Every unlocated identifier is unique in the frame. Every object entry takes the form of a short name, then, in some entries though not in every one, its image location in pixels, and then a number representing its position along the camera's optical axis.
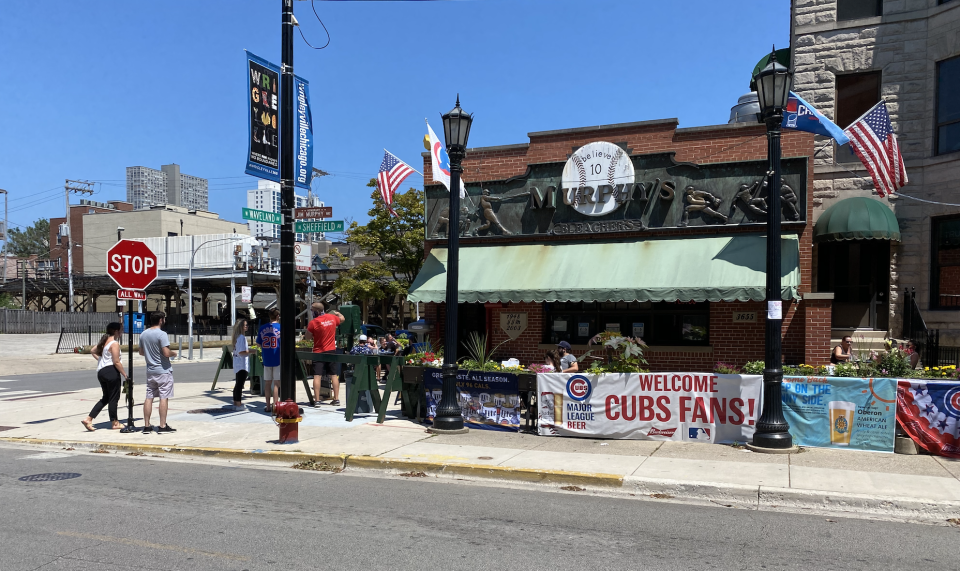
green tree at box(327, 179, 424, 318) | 31.73
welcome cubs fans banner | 9.73
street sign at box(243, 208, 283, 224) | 10.80
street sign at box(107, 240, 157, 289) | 11.17
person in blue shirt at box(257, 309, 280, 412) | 12.38
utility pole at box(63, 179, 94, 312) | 50.22
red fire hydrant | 9.91
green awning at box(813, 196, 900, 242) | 13.82
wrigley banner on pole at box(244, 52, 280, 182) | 10.45
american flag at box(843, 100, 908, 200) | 12.10
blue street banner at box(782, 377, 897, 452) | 9.17
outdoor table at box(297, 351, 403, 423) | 11.83
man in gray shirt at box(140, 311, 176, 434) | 10.45
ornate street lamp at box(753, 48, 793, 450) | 9.14
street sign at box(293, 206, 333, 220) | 11.13
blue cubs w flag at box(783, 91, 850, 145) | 11.82
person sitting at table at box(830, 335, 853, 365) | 12.33
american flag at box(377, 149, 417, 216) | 17.48
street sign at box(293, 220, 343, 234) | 11.04
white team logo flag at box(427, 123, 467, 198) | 14.54
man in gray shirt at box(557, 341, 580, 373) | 11.82
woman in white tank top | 10.84
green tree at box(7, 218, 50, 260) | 102.19
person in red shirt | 13.34
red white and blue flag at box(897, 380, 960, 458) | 8.86
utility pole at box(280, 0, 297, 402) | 10.57
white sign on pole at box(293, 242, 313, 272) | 14.66
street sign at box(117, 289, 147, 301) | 11.12
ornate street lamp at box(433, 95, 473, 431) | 10.79
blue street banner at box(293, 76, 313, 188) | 11.30
